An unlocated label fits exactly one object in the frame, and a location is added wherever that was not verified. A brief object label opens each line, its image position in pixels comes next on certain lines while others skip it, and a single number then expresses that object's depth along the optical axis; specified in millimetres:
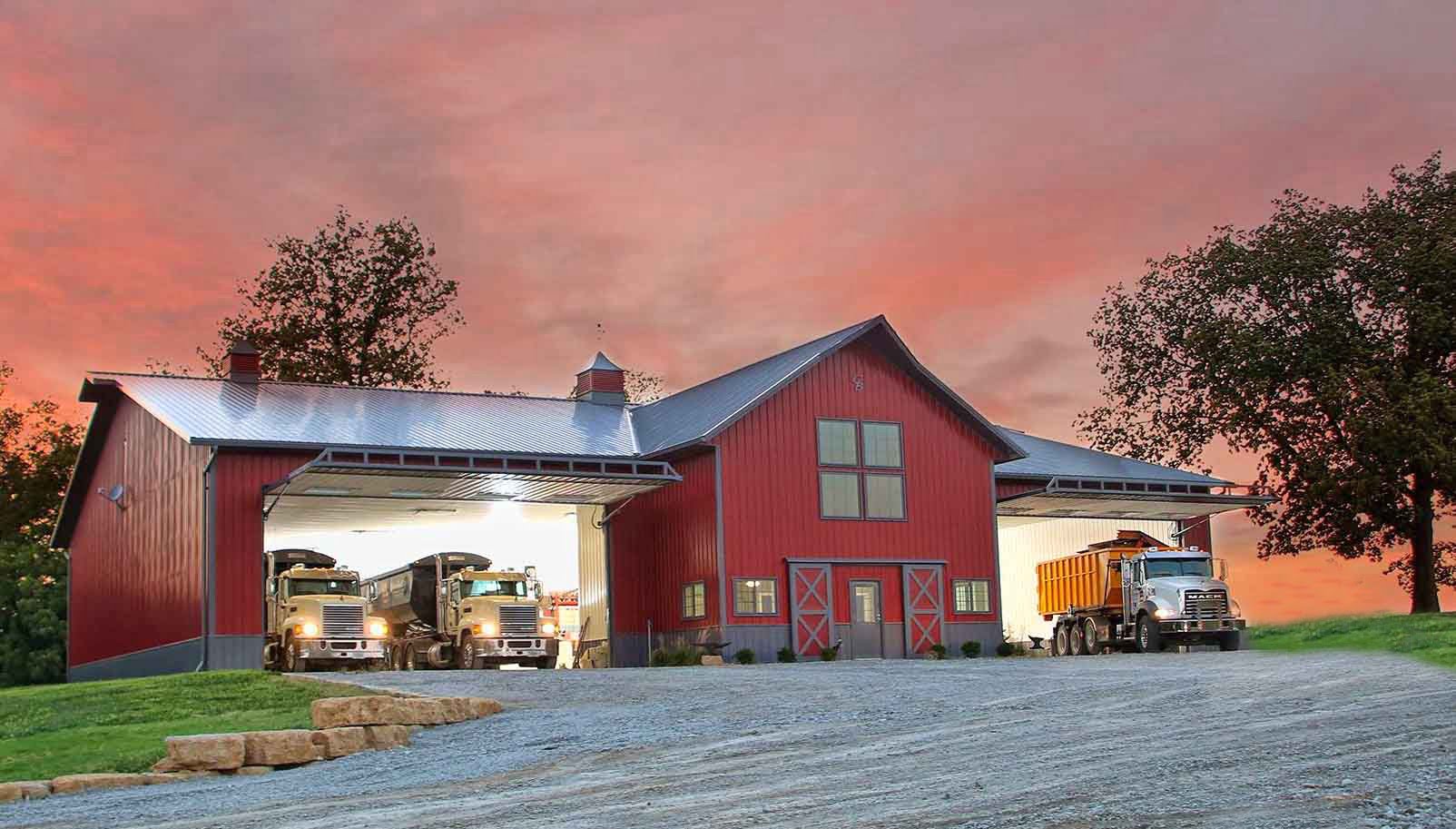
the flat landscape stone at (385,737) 19708
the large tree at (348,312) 65000
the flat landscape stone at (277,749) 18734
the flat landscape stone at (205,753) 18469
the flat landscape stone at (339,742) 19219
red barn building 35406
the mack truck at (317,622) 34375
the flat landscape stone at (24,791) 17438
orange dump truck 37094
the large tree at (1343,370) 48719
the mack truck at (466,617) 36281
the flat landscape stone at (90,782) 17766
